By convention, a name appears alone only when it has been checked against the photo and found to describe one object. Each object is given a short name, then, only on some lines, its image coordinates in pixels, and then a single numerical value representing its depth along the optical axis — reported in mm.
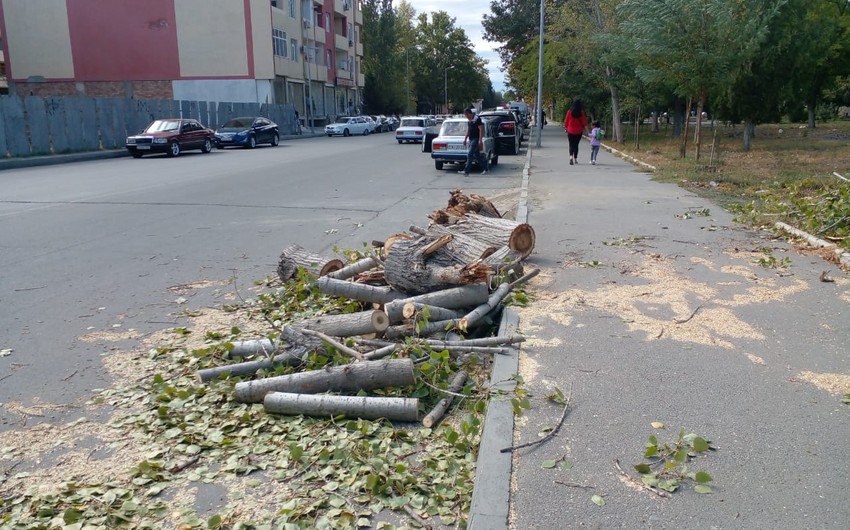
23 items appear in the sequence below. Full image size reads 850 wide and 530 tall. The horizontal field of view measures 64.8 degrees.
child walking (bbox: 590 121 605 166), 22125
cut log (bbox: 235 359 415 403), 4645
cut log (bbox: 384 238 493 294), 6000
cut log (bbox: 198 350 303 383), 4977
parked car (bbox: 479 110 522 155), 27375
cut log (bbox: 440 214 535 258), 8000
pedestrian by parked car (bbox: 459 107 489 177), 19172
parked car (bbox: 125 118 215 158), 26750
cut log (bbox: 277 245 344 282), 7203
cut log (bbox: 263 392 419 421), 4398
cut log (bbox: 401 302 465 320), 5617
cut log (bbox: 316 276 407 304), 6301
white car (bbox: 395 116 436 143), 38281
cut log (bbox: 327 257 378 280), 6931
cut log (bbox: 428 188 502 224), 8906
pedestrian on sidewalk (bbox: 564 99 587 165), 20797
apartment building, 46000
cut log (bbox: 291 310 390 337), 5383
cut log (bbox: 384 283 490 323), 5895
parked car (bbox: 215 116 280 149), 32906
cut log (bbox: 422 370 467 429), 4379
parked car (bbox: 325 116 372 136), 49938
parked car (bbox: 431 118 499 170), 20672
